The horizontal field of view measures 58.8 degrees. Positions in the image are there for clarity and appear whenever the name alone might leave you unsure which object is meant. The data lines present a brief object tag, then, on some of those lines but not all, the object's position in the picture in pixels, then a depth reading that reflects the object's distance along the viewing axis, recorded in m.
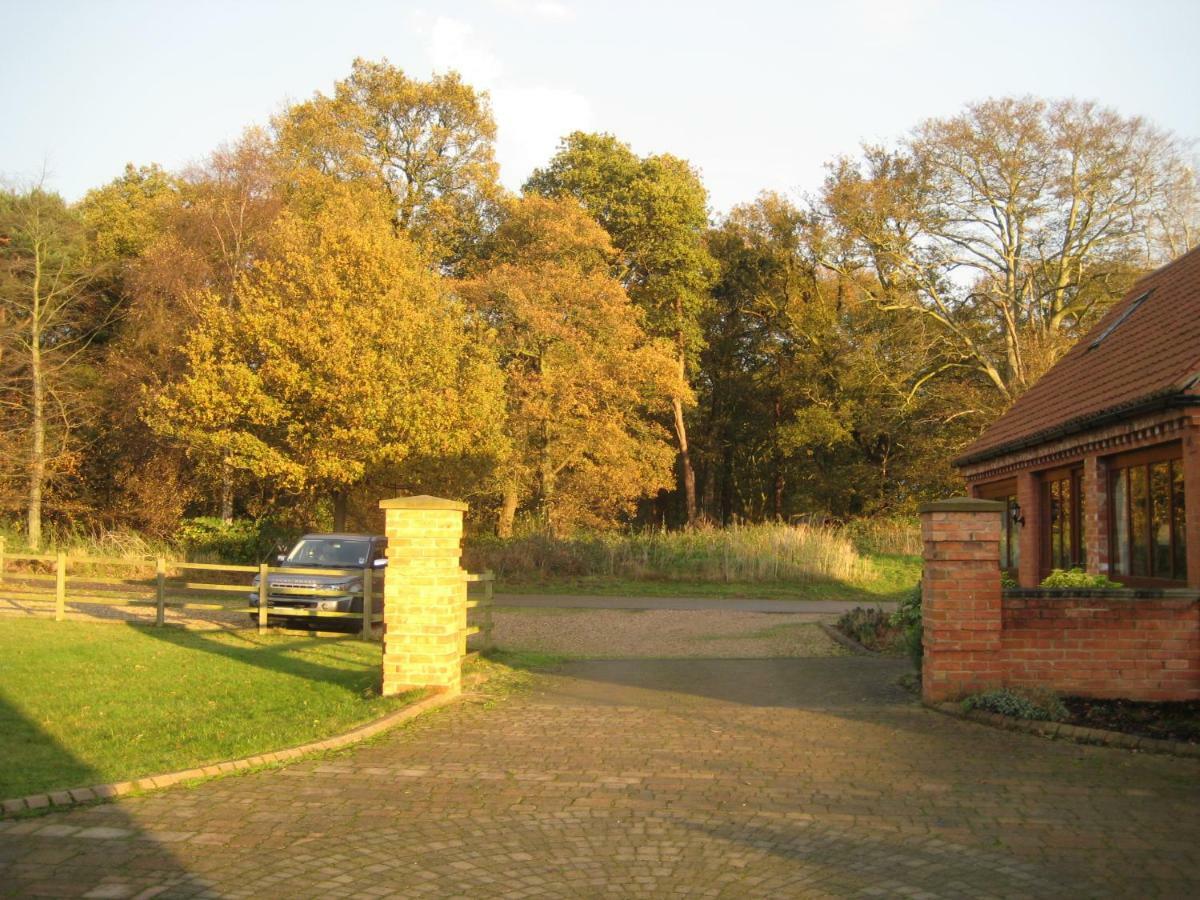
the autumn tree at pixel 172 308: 34.22
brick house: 12.89
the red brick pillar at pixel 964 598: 10.04
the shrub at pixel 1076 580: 11.70
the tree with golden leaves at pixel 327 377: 27.38
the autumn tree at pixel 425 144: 40.09
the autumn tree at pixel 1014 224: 36.41
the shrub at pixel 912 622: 11.30
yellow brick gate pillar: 10.72
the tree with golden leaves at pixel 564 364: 35.78
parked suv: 16.81
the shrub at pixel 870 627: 16.03
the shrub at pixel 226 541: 31.25
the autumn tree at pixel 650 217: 43.53
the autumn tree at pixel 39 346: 34.19
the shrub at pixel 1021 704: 9.43
